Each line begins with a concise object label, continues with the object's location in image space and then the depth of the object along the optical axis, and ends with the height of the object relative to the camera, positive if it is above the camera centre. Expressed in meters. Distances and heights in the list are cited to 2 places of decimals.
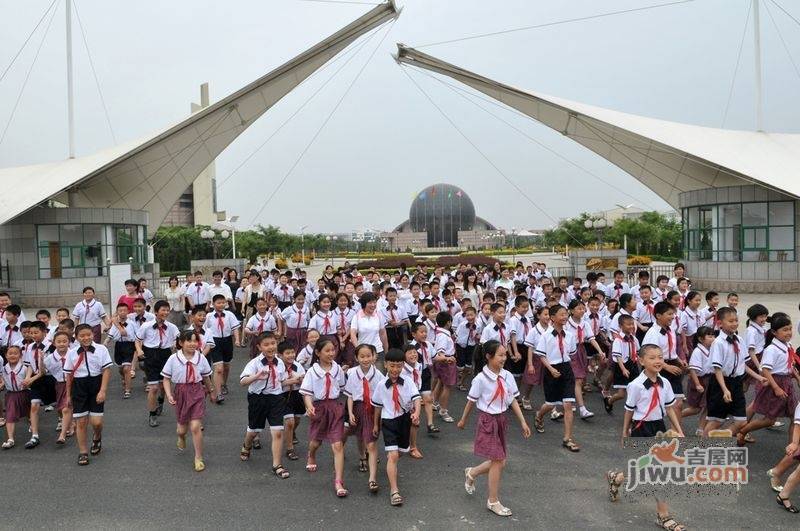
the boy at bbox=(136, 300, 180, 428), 7.35 -1.23
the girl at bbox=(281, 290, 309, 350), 9.05 -1.16
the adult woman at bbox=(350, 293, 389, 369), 7.18 -1.00
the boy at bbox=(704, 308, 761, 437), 5.52 -1.40
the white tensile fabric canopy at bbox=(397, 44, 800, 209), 17.92 +3.65
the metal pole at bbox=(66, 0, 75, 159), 22.58 +6.44
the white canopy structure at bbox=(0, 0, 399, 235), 18.02 +3.78
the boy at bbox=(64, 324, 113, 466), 5.79 -1.34
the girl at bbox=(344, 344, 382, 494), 4.96 -1.35
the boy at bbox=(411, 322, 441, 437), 6.41 -1.37
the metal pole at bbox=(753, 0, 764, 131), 22.26 +8.69
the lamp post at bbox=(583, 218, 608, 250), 25.13 +0.97
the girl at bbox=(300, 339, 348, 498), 5.04 -1.37
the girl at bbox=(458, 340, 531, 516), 4.46 -1.43
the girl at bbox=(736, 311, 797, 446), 5.24 -1.33
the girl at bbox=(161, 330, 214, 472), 5.50 -1.38
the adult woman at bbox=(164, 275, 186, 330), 11.38 -0.98
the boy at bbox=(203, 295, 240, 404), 7.89 -1.21
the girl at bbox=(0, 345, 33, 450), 6.18 -1.44
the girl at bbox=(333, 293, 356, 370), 8.43 -1.20
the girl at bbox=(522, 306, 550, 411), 6.80 -1.53
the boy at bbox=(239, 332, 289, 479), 5.38 -1.40
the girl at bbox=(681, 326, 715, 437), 5.75 -1.42
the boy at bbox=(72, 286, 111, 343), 8.83 -0.91
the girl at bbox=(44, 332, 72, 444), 6.01 -1.31
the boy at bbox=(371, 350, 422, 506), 4.83 -1.43
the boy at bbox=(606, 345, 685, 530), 4.50 -1.34
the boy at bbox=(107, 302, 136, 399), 7.90 -1.27
